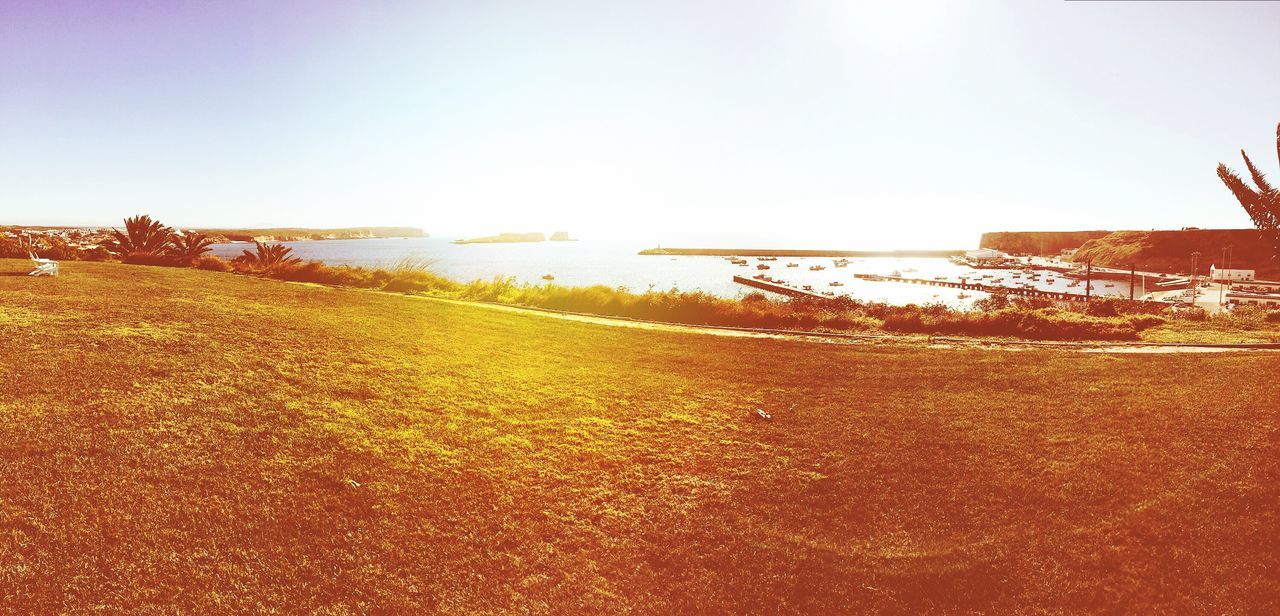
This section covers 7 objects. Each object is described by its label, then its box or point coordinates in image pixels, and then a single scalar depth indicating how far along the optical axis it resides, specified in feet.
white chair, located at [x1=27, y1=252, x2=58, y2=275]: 44.74
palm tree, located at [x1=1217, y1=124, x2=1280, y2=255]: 31.30
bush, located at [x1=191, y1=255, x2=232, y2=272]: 80.43
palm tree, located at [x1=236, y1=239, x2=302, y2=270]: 86.38
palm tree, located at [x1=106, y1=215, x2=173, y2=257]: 85.25
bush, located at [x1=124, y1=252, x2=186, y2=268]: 77.92
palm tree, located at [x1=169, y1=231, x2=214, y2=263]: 87.29
